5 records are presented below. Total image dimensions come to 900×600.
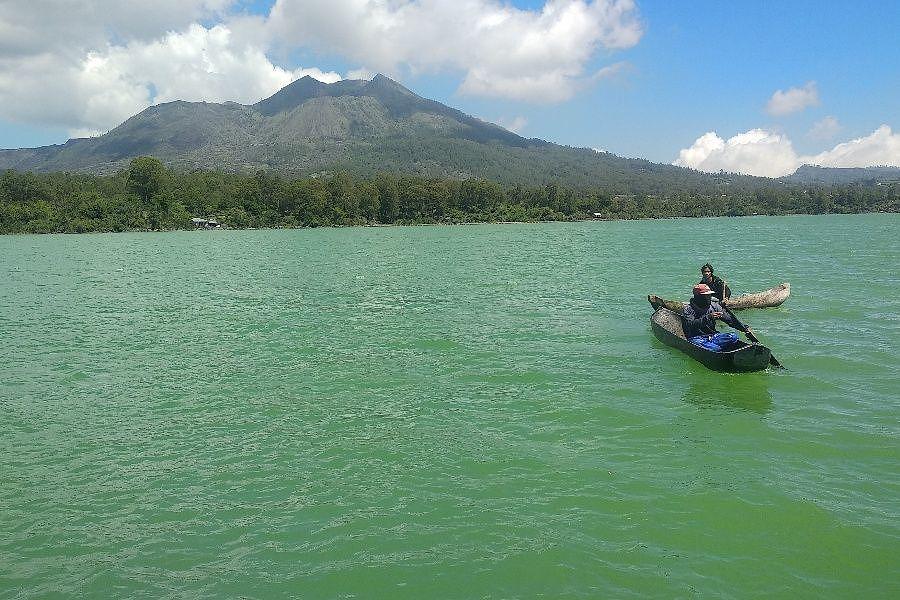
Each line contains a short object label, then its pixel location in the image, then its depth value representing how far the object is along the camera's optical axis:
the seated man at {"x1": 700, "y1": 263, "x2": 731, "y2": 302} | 21.25
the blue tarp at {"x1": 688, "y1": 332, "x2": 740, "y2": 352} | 17.91
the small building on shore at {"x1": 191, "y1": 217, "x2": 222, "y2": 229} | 150.12
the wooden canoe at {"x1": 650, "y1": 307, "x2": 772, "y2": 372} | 16.77
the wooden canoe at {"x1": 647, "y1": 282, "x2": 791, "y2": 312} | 28.35
